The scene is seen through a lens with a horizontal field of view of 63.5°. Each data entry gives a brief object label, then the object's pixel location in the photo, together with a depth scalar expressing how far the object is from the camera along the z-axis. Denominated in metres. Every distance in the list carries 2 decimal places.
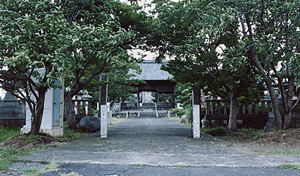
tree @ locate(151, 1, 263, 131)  7.14
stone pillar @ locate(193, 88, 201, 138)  7.82
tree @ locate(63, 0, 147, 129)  6.18
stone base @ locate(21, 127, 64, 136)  8.08
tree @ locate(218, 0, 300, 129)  6.23
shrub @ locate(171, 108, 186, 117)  18.61
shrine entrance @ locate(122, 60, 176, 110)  26.11
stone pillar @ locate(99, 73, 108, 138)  7.97
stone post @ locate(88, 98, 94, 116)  12.64
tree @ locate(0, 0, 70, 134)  5.31
